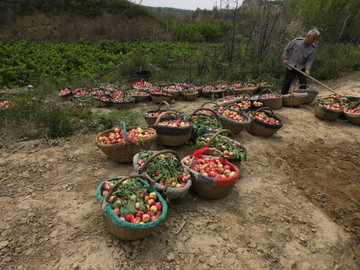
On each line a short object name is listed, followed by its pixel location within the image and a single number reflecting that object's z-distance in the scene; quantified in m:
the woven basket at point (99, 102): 6.22
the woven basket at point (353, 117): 5.28
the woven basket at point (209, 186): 2.59
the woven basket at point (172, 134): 3.53
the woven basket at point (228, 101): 5.84
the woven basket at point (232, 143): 3.15
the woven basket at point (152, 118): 4.12
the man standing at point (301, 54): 5.80
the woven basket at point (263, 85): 7.36
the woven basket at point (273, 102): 5.91
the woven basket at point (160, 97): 6.44
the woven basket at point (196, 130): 3.78
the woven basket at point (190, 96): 6.97
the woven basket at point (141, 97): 6.66
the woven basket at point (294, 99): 6.18
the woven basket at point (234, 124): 4.19
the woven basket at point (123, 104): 6.08
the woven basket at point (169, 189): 2.39
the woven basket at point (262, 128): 4.38
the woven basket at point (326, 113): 5.48
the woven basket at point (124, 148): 3.09
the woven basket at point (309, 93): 6.34
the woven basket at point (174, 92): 6.82
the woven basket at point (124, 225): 1.92
